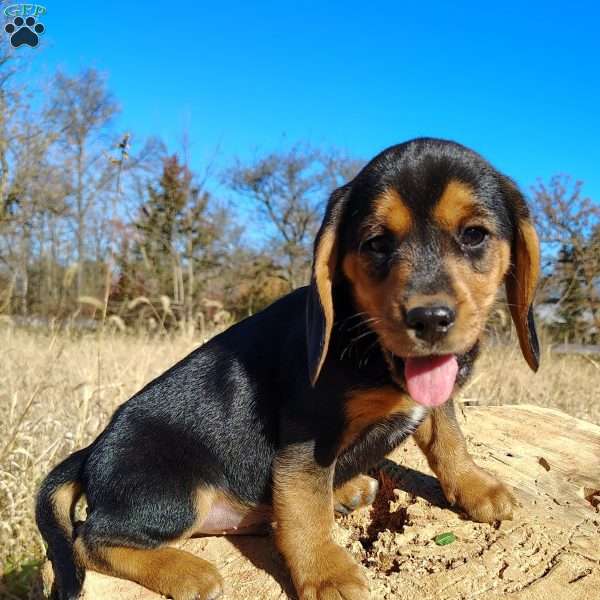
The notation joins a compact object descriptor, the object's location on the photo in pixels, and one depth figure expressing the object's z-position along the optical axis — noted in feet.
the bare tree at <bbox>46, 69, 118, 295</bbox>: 43.09
